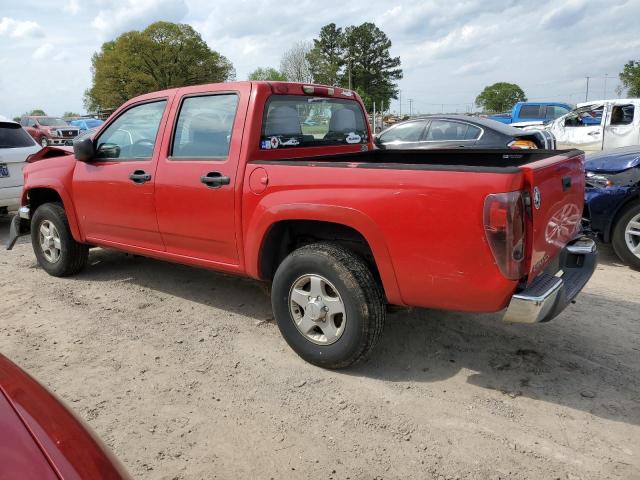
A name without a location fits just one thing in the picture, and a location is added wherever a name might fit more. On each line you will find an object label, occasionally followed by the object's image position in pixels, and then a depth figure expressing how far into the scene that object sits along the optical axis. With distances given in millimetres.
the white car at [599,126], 12592
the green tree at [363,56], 87312
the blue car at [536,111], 20891
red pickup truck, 2604
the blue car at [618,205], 5086
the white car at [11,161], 7355
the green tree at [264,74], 71438
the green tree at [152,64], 61406
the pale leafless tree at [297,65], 62497
